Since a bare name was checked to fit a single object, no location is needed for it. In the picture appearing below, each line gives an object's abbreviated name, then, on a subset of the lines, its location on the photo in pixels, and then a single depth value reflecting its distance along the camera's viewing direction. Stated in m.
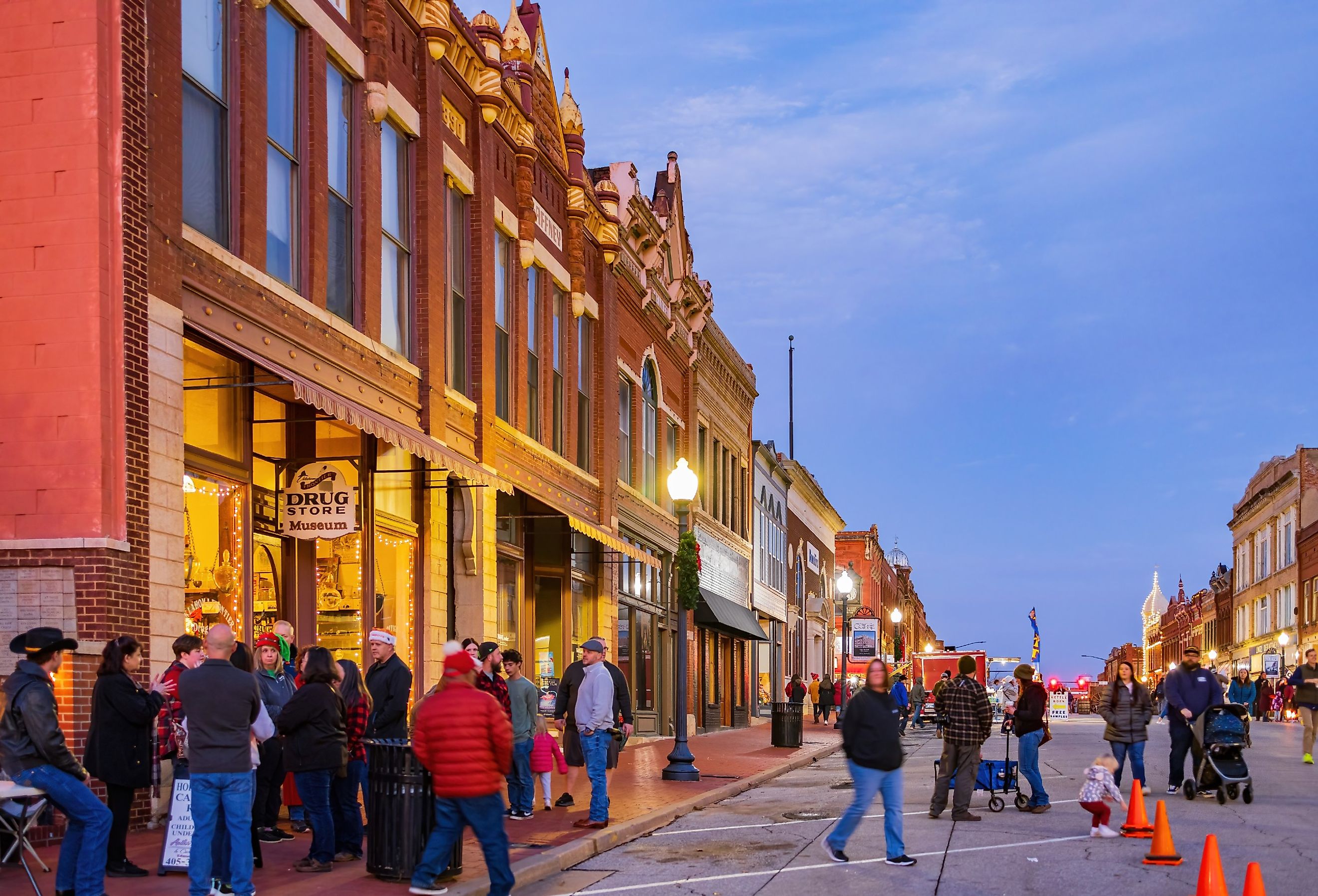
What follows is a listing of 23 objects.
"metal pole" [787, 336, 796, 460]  62.38
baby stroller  16.88
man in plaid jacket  15.30
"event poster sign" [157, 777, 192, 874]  10.52
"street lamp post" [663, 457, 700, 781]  20.89
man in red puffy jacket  9.64
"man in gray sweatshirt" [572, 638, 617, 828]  15.13
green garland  23.09
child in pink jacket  16.08
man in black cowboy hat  9.17
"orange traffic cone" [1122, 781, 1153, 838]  13.91
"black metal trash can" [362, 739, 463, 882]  10.78
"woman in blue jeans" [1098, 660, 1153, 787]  17.14
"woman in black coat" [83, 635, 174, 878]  10.45
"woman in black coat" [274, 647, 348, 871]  11.02
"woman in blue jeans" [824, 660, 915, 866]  12.19
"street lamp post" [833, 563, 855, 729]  40.94
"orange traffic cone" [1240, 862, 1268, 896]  8.34
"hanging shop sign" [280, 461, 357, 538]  16.66
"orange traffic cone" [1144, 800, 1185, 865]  12.00
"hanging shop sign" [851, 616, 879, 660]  52.97
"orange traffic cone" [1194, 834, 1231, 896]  8.84
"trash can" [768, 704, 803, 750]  31.28
